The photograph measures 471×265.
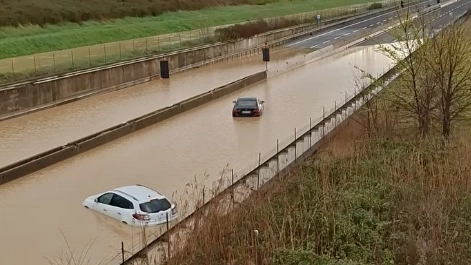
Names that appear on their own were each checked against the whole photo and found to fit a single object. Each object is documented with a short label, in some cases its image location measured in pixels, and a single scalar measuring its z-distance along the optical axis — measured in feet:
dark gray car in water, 96.02
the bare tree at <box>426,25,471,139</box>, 69.26
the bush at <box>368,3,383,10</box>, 311.31
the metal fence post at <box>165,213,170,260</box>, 37.06
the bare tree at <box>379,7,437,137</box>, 70.38
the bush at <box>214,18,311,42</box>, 193.72
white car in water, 52.03
